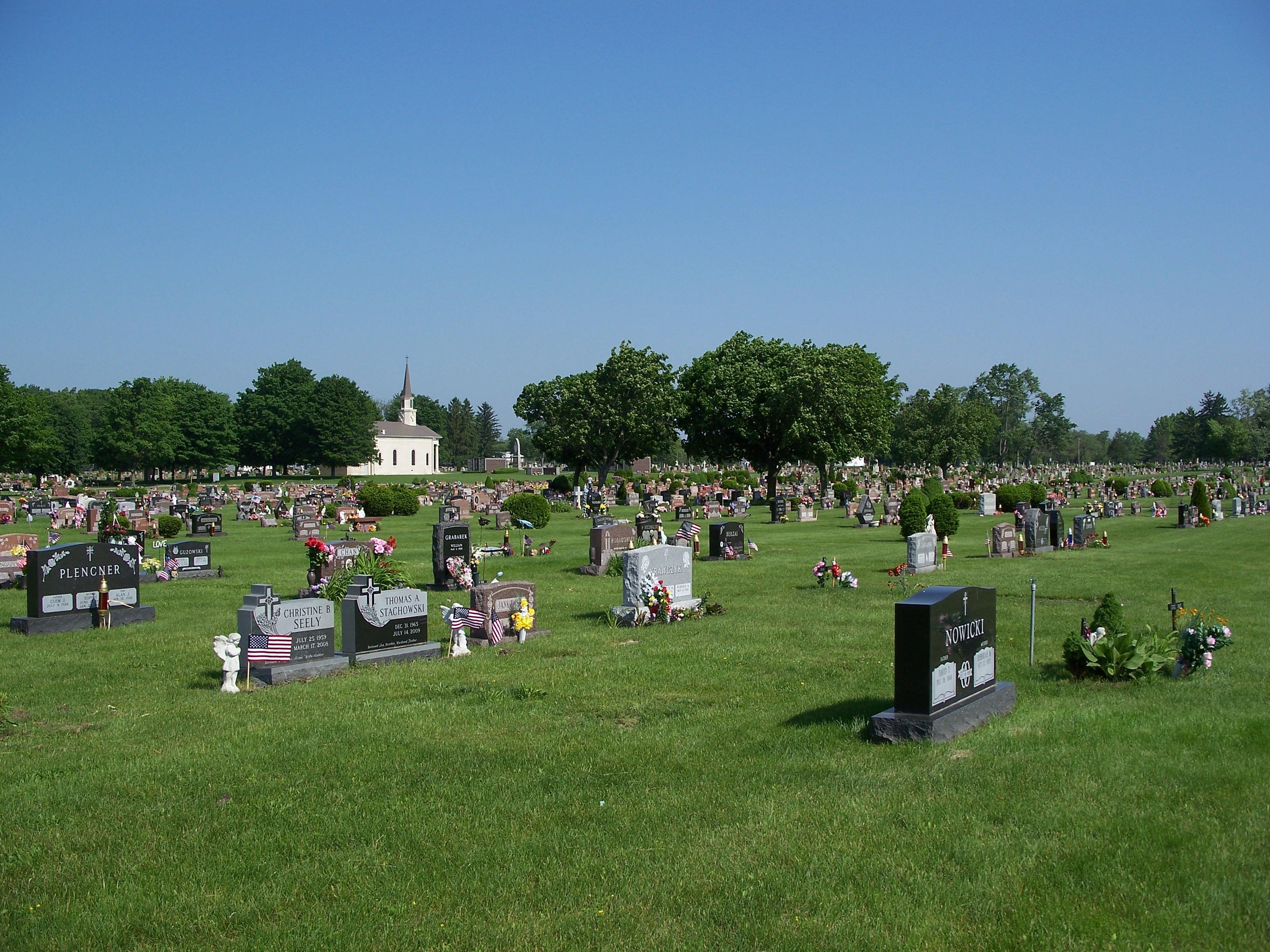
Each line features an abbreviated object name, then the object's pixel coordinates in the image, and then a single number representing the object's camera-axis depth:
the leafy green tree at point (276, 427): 106.31
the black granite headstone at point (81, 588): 16.12
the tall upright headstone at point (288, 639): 12.21
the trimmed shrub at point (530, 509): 38.75
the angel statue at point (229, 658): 11.65
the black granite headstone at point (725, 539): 27.75
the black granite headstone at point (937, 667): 8.41
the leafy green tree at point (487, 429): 193.24
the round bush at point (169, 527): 36.78
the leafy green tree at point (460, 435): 181.38
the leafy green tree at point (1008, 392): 145.62
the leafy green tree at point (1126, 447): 182.00
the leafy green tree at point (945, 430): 84.75
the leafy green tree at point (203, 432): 96.56
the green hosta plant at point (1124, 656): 11.01
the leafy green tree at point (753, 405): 55.47
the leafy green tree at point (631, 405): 67.56
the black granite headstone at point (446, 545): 22.27
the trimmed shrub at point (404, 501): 49.19
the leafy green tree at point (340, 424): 105.56
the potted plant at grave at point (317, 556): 20.66
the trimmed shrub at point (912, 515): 32.25
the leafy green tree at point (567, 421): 69.00
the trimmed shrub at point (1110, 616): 11.51
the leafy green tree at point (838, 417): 54.69
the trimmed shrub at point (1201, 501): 40.06
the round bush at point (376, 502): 48.31
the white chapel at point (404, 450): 129.50
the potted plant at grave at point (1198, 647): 11.17
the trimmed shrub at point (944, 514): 33.62
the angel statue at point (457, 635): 14.01
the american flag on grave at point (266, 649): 12.19
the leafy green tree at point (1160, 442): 155.25
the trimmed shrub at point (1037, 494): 47.28
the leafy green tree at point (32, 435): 69.75
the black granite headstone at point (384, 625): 13.09
